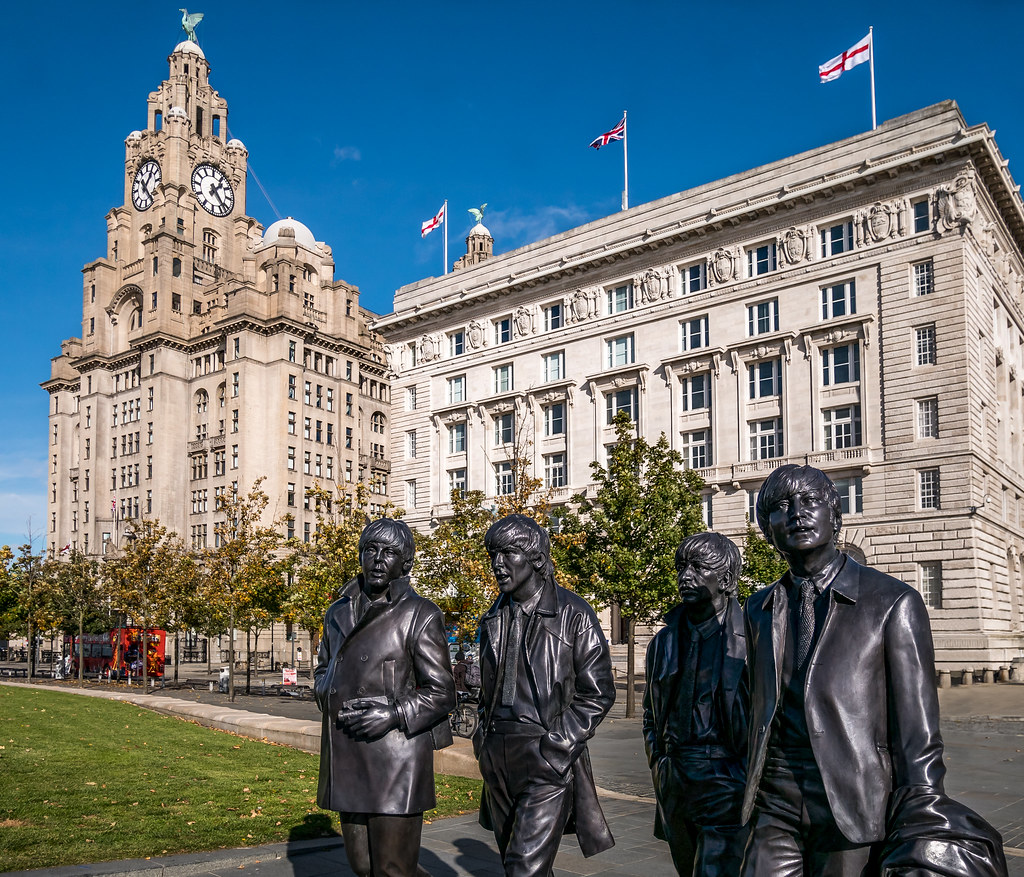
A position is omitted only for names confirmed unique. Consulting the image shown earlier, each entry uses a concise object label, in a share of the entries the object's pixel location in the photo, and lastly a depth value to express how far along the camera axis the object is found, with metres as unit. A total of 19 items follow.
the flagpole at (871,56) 43.44
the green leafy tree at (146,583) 39.47
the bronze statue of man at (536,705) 5.74
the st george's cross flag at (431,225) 60.09
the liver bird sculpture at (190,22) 96.99
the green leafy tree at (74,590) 46.66
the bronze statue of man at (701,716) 5.54
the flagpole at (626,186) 54.62
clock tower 82.25
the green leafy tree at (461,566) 30.23
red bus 45.84
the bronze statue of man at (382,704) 5.78
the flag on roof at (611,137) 52.50
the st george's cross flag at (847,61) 43.09
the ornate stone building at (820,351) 41.72
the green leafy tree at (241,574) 35.06
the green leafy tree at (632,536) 28.67
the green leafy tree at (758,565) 38.56
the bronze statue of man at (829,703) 3.51
